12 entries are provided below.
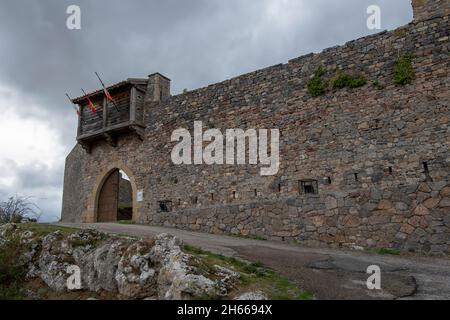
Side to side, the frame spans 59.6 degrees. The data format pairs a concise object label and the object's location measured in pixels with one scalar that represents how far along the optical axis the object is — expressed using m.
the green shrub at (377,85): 10.87
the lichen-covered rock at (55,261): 7.91
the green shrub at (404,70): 10.45
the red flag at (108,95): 16.30
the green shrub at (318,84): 11.88
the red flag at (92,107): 17.14
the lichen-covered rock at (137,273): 6.28
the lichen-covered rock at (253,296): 5.16
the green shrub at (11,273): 7.86
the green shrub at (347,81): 11.21
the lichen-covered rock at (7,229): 9.76
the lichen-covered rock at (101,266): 7.04
